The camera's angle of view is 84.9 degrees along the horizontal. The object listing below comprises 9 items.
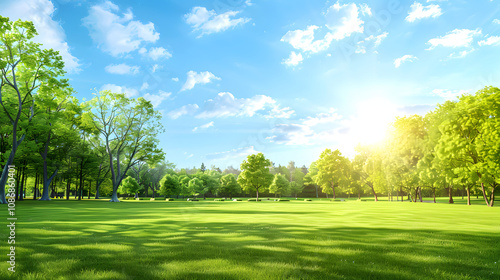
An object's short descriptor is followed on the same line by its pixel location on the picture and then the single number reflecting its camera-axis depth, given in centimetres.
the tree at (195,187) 9112
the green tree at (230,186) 11175
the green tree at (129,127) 5741
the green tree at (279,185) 10556
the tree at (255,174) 7944
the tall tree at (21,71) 3631
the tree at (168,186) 8150
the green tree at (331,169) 8256
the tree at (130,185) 8500
